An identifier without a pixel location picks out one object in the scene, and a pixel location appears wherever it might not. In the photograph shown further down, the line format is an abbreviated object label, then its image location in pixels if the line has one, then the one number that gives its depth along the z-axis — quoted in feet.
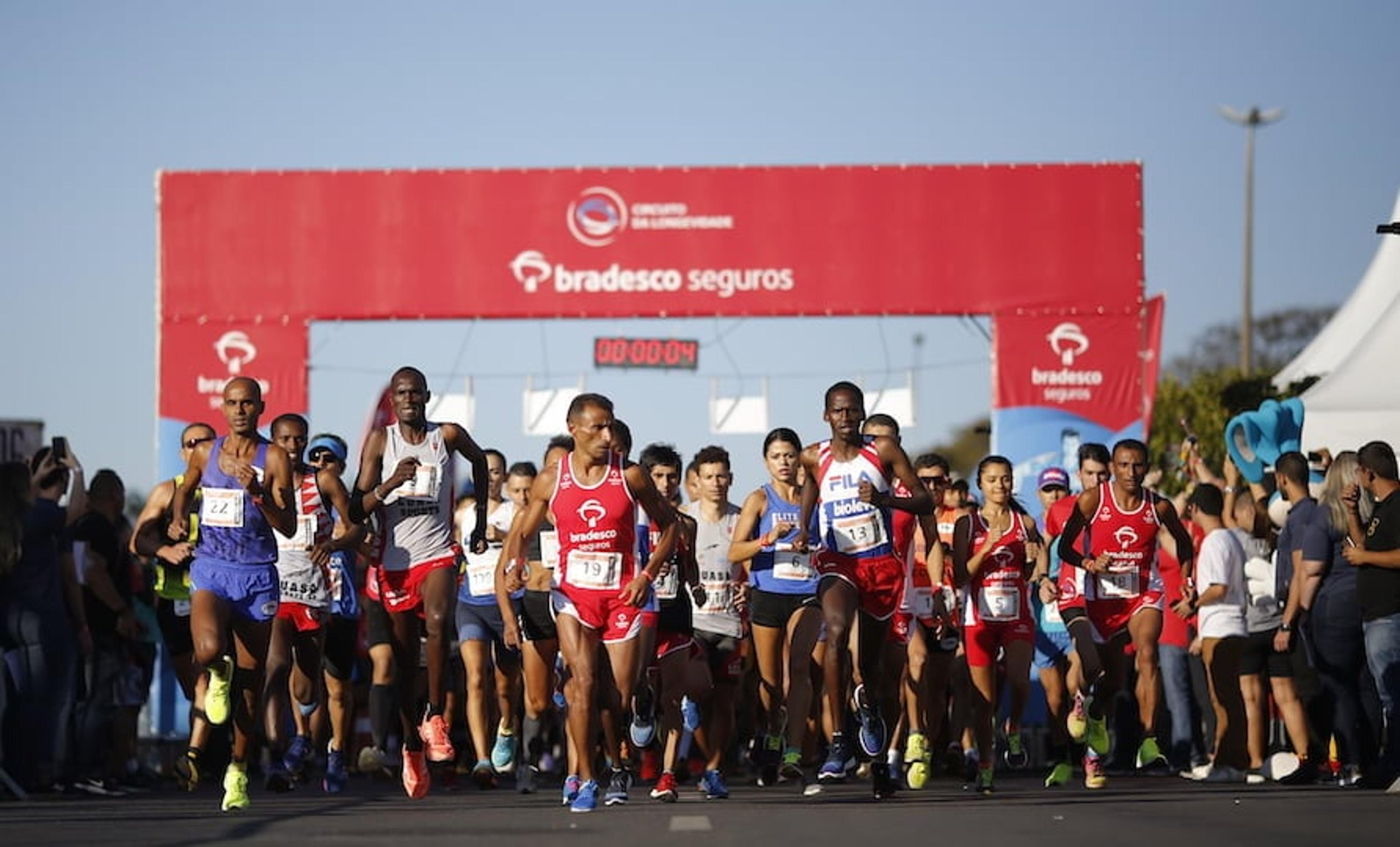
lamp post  195.52
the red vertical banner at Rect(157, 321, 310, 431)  97.86
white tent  70.74
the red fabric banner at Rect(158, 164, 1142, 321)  97.96
